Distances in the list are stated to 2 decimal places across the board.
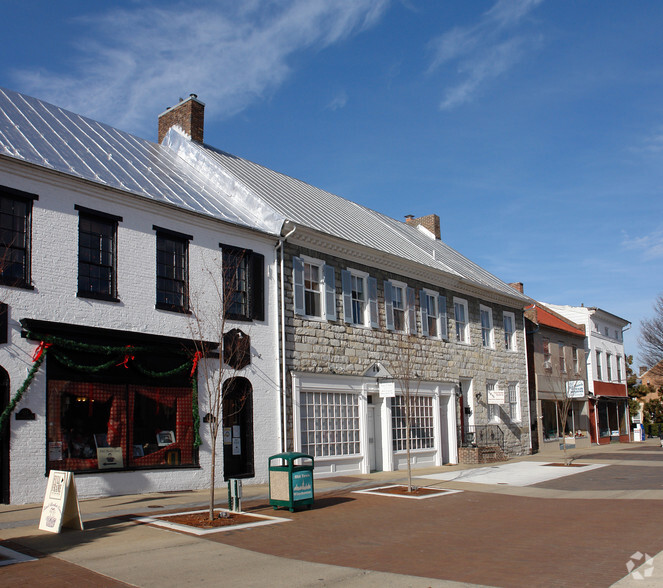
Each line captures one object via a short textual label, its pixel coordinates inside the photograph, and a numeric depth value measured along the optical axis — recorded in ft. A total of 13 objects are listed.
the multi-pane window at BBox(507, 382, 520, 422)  93.03
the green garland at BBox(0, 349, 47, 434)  38.75
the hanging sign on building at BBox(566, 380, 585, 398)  107.45
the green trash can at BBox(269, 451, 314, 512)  39.50
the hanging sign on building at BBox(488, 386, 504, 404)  86.38
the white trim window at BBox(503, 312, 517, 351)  95.39
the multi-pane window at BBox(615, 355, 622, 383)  136.36
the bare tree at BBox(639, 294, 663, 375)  146.00
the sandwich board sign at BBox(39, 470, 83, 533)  32.09
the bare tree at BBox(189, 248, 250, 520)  50.85
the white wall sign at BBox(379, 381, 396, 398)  66.13
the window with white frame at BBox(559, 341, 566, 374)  113.70
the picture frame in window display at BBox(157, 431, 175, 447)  48.01
